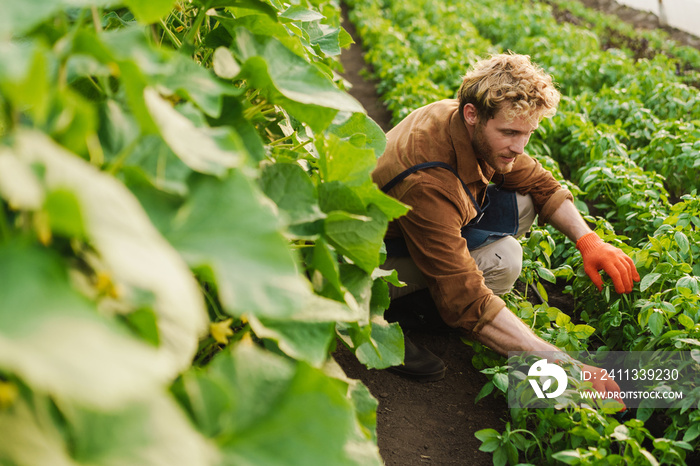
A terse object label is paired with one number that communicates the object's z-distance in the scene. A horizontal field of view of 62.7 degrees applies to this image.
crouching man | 2.16
